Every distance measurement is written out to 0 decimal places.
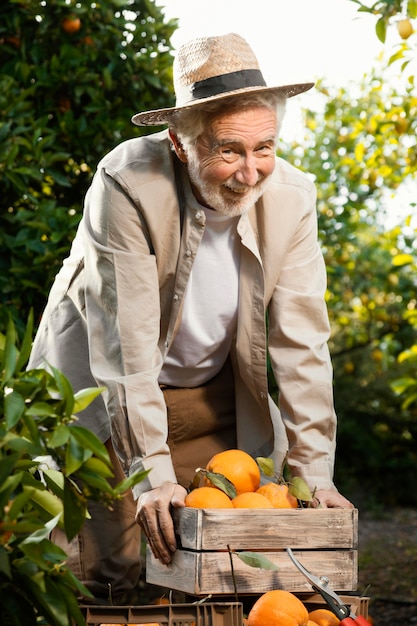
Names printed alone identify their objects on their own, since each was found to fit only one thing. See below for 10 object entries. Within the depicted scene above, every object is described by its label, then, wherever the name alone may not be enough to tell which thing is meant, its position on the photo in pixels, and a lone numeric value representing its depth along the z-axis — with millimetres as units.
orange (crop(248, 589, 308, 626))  2102
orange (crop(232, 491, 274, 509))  2289
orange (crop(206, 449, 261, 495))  2387
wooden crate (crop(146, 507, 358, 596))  2189
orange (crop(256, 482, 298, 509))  2367
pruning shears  2180
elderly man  2504
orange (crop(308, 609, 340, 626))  2279
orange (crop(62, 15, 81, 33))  4121
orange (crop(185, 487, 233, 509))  2240
